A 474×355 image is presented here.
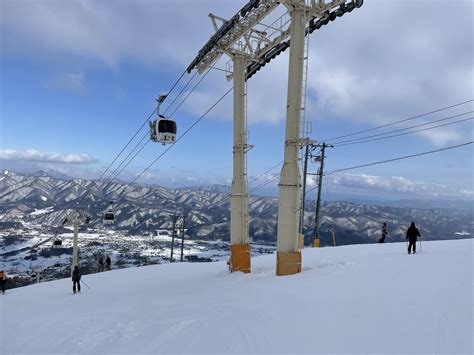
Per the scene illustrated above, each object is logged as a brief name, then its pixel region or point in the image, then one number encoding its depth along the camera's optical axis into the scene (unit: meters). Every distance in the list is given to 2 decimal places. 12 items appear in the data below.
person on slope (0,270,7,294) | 21.30
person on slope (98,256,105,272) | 30.80
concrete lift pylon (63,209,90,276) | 28.02
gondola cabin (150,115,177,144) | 19.97
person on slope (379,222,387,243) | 27.77
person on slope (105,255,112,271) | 30.51
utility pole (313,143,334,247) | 30.83
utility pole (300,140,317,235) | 33.51
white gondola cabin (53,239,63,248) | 29.12
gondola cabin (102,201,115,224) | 29.12
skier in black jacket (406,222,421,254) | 16.05
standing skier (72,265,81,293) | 18.67
